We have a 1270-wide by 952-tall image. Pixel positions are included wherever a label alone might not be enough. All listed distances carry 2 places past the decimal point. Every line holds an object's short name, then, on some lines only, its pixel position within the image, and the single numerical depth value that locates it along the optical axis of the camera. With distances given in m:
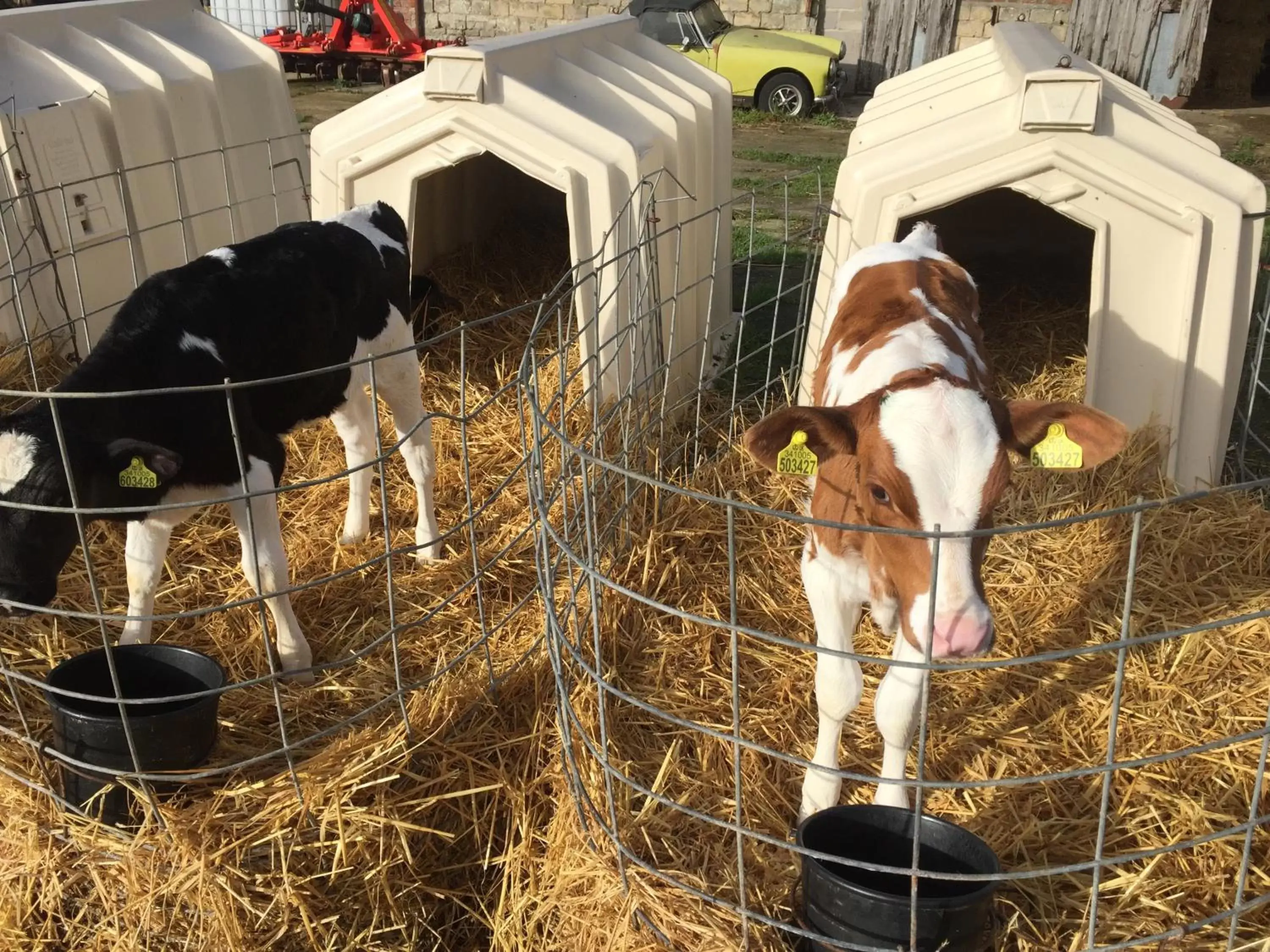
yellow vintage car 14.92
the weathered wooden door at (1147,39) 15.12
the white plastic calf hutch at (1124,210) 4.66
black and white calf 3.35
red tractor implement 16.47
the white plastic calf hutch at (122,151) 5.71
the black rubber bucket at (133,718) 3.16
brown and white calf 2.76
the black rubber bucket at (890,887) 2.54
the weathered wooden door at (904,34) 16.22
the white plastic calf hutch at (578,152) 5.05
